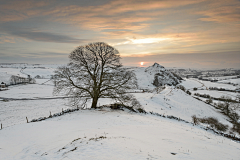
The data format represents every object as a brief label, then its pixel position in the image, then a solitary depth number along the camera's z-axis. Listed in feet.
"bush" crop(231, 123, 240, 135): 90.81
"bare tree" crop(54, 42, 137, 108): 56.85
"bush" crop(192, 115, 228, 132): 84.02
